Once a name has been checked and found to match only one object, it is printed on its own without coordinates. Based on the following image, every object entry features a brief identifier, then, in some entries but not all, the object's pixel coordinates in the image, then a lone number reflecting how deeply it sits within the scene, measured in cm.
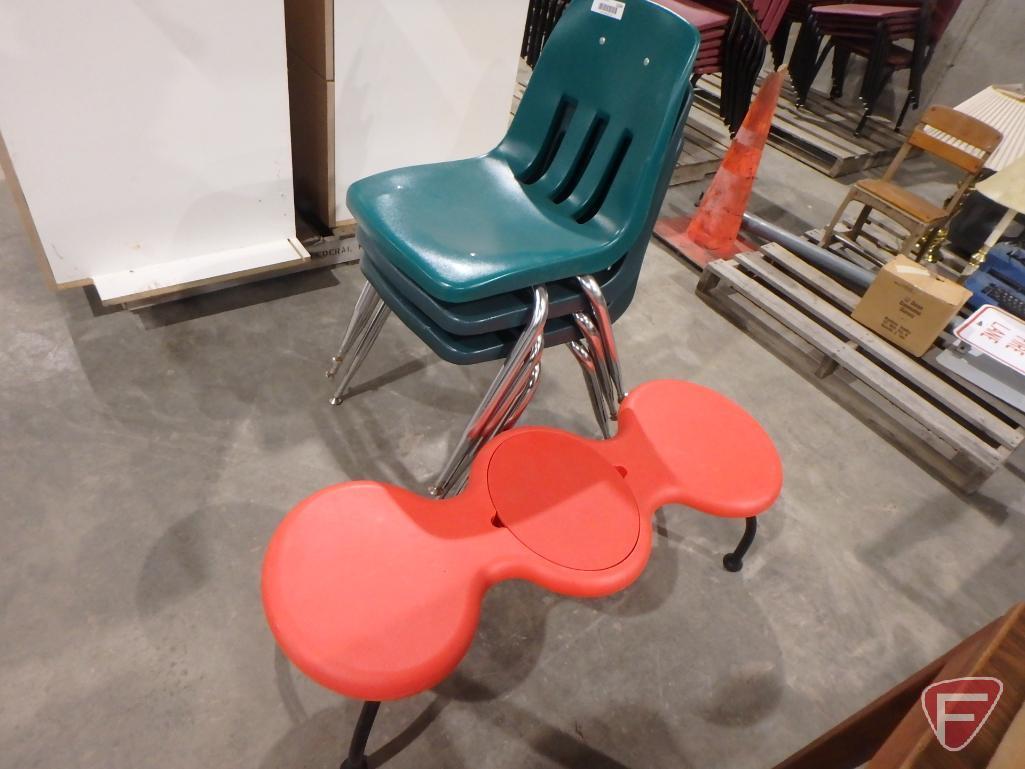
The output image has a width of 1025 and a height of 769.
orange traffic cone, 232
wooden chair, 242
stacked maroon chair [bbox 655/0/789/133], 225
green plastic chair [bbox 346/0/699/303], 105
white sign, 193
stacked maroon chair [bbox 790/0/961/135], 362
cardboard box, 196
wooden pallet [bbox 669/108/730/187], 299
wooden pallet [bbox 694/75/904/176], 348
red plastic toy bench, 85
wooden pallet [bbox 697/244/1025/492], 179
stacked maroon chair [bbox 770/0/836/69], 290
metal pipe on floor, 238
